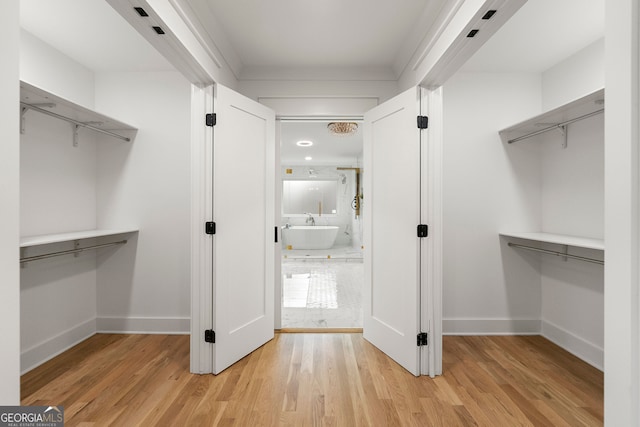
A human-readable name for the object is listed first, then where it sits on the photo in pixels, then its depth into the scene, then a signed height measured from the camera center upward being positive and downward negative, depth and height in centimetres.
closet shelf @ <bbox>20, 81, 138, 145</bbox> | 187 +72
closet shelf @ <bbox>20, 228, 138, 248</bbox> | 193 -19
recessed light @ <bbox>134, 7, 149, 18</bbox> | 147 +97
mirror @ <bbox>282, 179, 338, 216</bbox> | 873 +47
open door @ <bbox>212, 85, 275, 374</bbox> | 225 -12
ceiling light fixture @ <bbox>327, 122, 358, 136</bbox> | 466 +130
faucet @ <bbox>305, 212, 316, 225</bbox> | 866 -24
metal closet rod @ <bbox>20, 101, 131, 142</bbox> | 201 +68
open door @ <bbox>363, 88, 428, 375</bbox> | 224 -13
